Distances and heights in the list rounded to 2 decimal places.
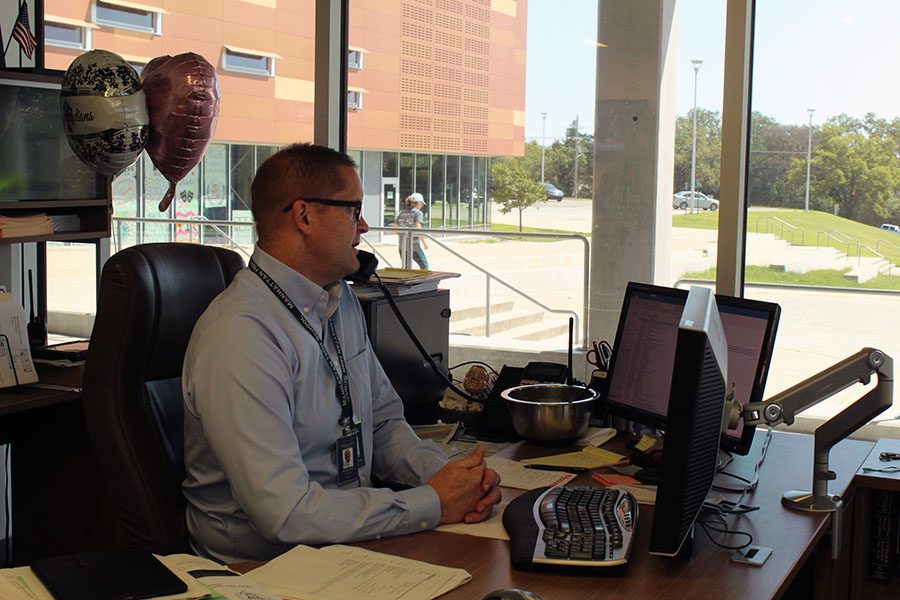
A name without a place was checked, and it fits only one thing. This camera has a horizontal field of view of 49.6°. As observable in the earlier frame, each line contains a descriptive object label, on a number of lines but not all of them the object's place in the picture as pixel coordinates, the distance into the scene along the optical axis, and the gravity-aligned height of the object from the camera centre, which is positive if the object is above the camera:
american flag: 3.34 +0.59
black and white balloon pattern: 3.02 +0.30
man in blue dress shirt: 1.72 -0.37
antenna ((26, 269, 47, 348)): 3.30 -0.43
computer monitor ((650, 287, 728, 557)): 1.32 -0.29
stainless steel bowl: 2.42 -0.50
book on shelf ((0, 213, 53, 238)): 3.11 -0.07
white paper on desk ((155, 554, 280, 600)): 1.27 -0.51
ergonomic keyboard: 1.57 -0.53
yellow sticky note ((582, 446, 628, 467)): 2.29 -0.57
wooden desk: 1.52 -0.58
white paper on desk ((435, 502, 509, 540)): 1.76 -0.57
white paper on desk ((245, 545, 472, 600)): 1.45 -0.57
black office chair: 1.92 -0.39
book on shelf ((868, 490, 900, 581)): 2.39 -0.76
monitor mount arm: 1.84 -0.35
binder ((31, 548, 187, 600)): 1.23 -0.48
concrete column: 3.71 +0.30
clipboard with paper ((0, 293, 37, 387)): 2.91 -0.43
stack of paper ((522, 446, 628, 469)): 2.27 -0.57
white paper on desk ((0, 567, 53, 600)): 1.22 -0.49
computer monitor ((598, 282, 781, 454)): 2.15 -0.31
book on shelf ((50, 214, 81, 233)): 3.38 -0.06
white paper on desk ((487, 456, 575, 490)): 2.10 -0.57
